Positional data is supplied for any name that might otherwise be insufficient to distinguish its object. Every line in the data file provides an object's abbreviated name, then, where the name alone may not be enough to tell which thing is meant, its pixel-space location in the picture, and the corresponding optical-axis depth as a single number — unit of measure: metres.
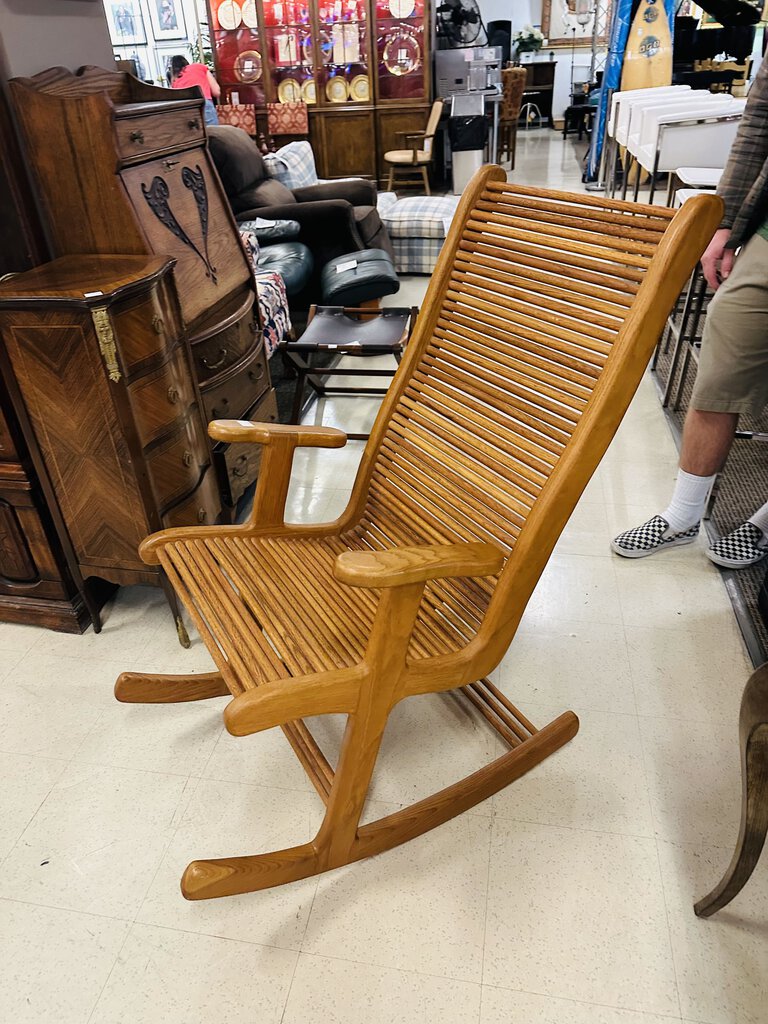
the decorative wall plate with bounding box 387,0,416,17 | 7.29
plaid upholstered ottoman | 5.10
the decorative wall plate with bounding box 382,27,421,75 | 7.45
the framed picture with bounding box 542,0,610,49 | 12.20
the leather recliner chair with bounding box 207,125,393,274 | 4.40
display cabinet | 7.40
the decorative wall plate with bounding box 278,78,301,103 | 7.77
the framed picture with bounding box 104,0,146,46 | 8.30
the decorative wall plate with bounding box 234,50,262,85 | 7.69
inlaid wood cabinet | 1.68
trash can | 7.34
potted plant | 11.80
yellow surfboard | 6.64
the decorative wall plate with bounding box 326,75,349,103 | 7.71
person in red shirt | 6.67
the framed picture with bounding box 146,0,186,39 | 8.43
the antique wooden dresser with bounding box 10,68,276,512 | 1.87
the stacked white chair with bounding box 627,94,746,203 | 3.40
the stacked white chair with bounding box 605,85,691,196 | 4.47
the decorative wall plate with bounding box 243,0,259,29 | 7.47
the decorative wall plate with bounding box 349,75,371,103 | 7.68
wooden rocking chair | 1.25
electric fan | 8.62
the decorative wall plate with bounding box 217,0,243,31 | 7.48
